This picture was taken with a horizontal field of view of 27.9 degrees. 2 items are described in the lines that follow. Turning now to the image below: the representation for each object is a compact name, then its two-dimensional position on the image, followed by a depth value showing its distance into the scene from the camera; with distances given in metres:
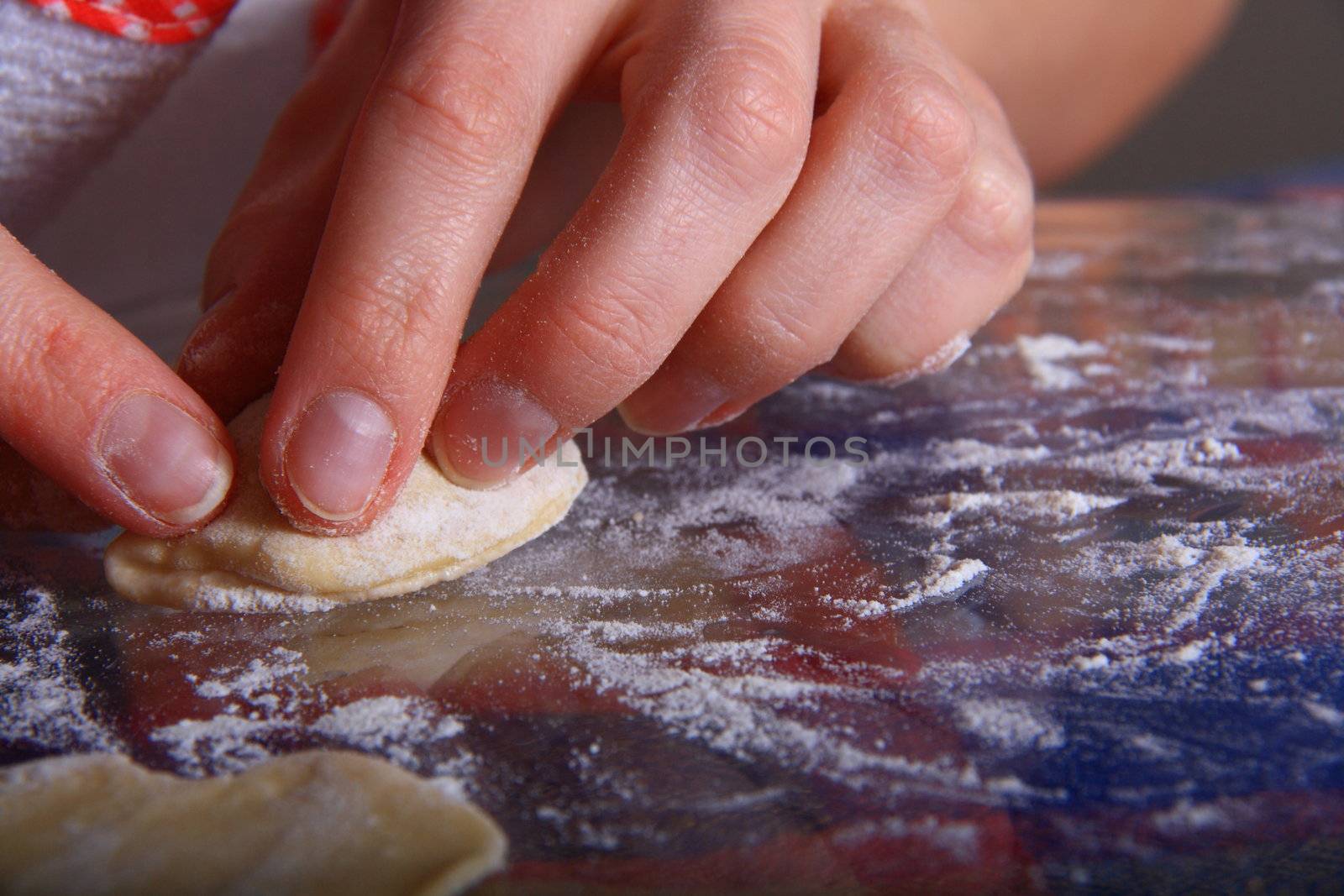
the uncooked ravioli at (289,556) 0.29
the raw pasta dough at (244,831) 0.25
